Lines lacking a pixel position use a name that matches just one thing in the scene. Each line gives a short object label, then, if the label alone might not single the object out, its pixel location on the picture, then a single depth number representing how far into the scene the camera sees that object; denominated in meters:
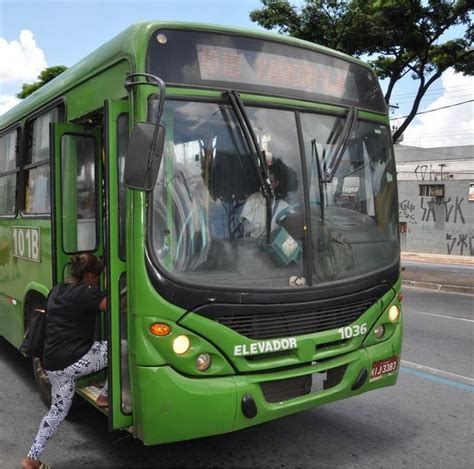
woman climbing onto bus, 3.46
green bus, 3.11
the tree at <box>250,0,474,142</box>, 13.92
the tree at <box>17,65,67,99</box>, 28.94
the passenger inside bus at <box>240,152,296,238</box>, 3.39
